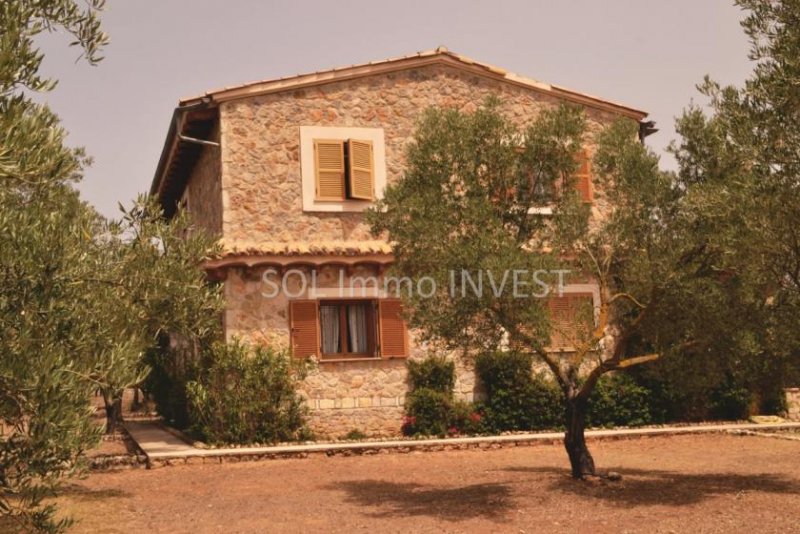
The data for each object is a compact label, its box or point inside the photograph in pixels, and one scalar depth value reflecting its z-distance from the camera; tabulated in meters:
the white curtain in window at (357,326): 17.50
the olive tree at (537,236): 10.41
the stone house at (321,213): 16.72
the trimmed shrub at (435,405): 16.91
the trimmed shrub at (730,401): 18.66
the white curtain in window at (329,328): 17.33
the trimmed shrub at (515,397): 17.38
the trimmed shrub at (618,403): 17.92
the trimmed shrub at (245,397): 15.77
